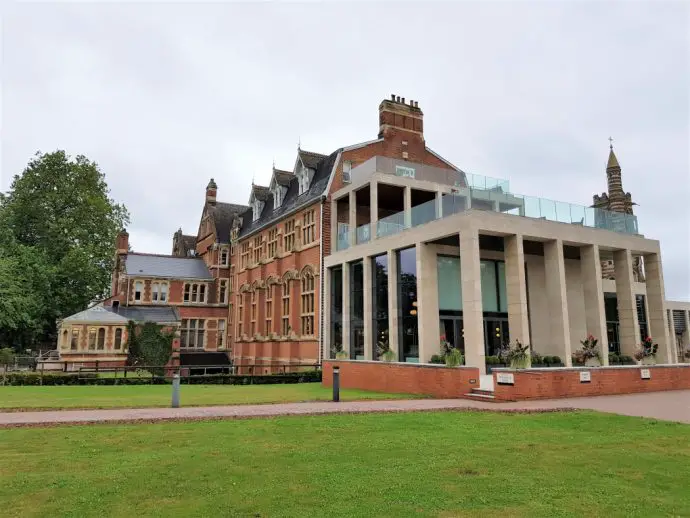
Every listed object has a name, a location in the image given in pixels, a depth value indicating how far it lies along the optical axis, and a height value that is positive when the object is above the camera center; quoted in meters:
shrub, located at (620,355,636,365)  20.55 -0.57
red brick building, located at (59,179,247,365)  42.28 +4.90
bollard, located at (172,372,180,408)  13.88 -1.21
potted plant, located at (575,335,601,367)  19.23 -0.30
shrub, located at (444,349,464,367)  17.61 -0.41
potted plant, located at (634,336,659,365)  19.97 -0.29
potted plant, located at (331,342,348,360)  24.98 -0.18
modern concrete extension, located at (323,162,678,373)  18.30 +3.02
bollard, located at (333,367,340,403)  15.63 -1.16
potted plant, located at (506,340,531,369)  16.83 -0.37
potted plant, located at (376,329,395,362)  21.17 -0.07
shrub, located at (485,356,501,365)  18.62 -0.48
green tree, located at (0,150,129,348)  41.19 +9.42
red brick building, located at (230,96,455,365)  30.08 +7.04
